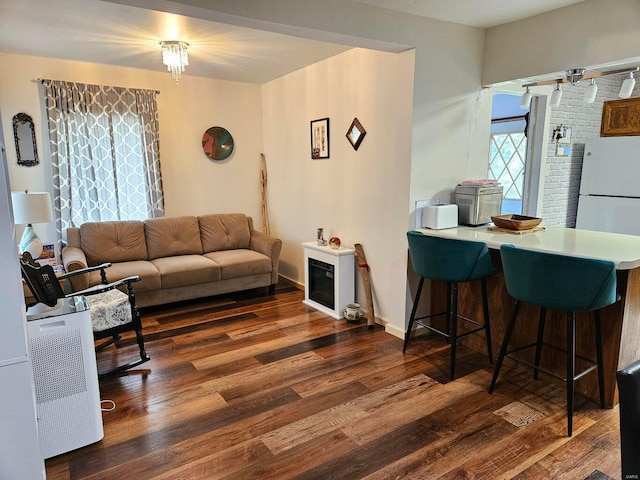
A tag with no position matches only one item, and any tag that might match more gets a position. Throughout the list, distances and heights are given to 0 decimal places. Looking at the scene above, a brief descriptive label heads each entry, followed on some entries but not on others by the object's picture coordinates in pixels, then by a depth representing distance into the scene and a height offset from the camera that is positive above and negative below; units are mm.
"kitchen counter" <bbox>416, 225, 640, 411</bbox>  2225 -857
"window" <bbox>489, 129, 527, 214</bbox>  5832 +49
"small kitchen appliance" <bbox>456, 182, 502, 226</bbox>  3117 -258
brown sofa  3781 -877
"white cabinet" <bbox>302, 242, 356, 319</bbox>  3713 -1005
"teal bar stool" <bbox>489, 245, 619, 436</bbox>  1964 -581
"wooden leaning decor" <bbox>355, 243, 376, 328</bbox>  3557 -981
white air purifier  1882 -961
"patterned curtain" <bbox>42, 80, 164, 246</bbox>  3977 +148
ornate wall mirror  3836 +259
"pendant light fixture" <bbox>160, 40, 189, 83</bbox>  3283 +898
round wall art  4820 +283
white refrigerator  4207 -195
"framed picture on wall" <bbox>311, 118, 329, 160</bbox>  4002 +281
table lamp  3223 -351
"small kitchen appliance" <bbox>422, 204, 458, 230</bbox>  3053 -358
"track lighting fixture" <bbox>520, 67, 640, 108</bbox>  2566 +572
